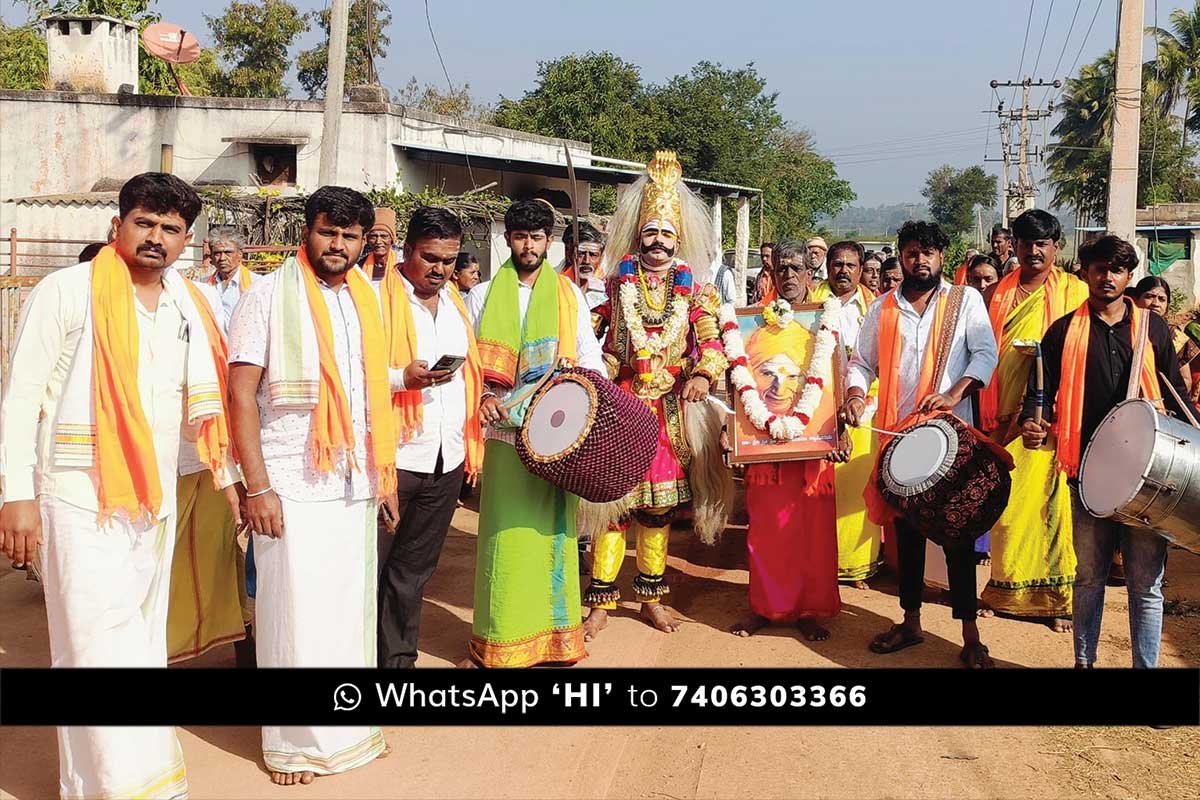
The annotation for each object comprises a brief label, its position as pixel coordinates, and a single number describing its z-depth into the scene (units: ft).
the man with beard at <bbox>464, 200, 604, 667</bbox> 15.75
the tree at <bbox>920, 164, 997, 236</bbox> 261.65
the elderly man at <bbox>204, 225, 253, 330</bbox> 21.94
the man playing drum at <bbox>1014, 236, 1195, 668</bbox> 14.76
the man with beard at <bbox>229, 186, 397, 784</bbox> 12.14
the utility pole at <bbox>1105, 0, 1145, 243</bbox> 44.19
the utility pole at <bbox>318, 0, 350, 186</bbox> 44.16
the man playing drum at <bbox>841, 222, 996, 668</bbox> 16.69
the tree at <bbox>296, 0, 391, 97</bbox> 121.19
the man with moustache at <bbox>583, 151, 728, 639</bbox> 17.95
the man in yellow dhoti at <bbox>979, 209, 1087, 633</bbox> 18.74
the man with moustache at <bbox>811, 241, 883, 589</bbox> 21.38
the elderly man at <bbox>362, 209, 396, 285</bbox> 20.92
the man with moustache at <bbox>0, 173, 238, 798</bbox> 10.77
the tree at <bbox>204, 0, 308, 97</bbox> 114.32
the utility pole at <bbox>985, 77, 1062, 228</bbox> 146.82
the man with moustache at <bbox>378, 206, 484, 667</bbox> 14.38
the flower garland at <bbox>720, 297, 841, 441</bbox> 17.81
